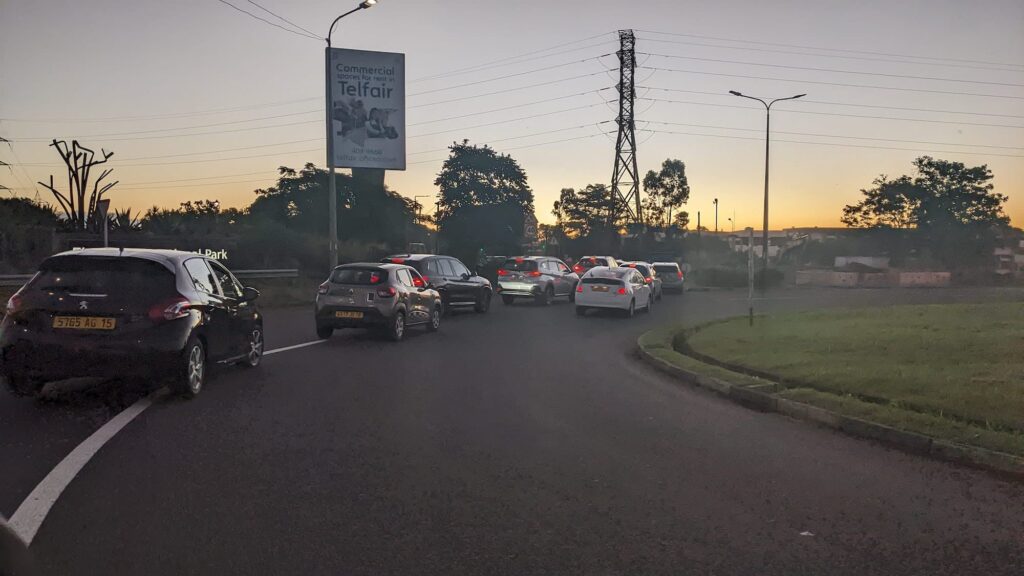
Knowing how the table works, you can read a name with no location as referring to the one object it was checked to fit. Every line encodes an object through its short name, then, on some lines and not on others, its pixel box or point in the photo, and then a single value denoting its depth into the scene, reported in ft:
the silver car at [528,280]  95.96
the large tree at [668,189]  296.51
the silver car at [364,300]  51.66
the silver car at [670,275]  125.49
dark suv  71.15
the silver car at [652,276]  104.38
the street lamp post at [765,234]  119.85
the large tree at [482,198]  241.55
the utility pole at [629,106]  176.45
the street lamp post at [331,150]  93.91
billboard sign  98.17
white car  79.56
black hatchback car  26.61
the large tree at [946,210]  245.65
